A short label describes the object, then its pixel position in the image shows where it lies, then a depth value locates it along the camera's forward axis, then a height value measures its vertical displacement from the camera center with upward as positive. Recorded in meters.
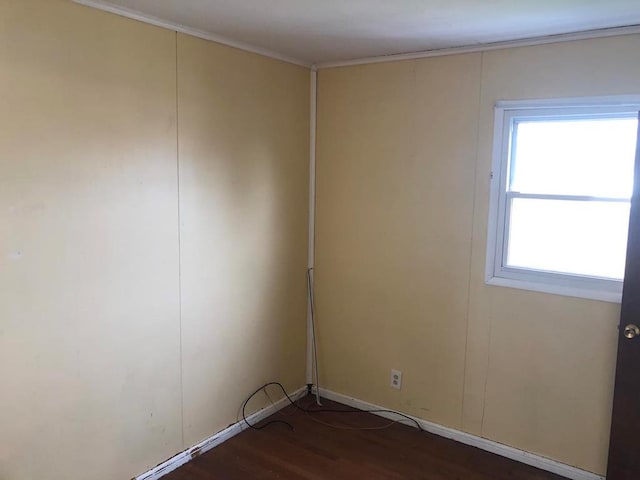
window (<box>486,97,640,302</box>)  2.66 -0.01
